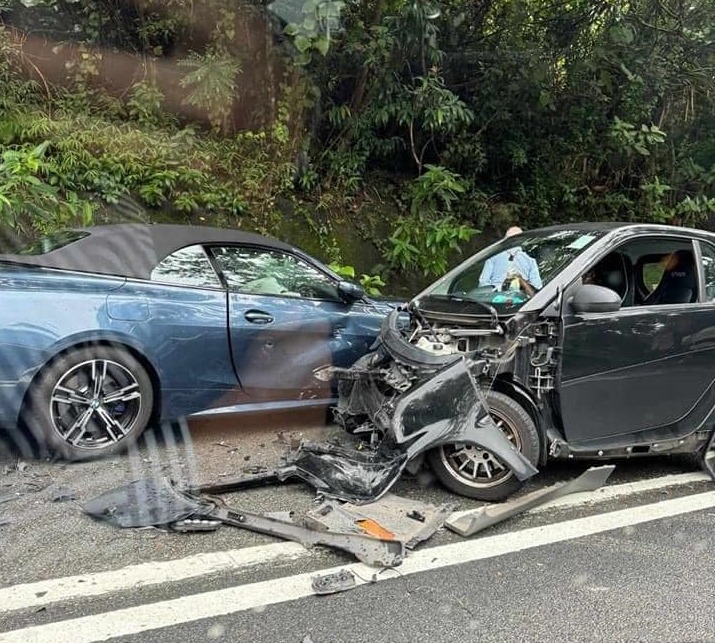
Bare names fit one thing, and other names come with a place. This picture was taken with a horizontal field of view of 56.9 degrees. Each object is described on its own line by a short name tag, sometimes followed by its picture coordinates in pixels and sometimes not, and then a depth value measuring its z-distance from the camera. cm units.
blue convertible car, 402
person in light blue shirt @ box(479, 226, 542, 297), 426
